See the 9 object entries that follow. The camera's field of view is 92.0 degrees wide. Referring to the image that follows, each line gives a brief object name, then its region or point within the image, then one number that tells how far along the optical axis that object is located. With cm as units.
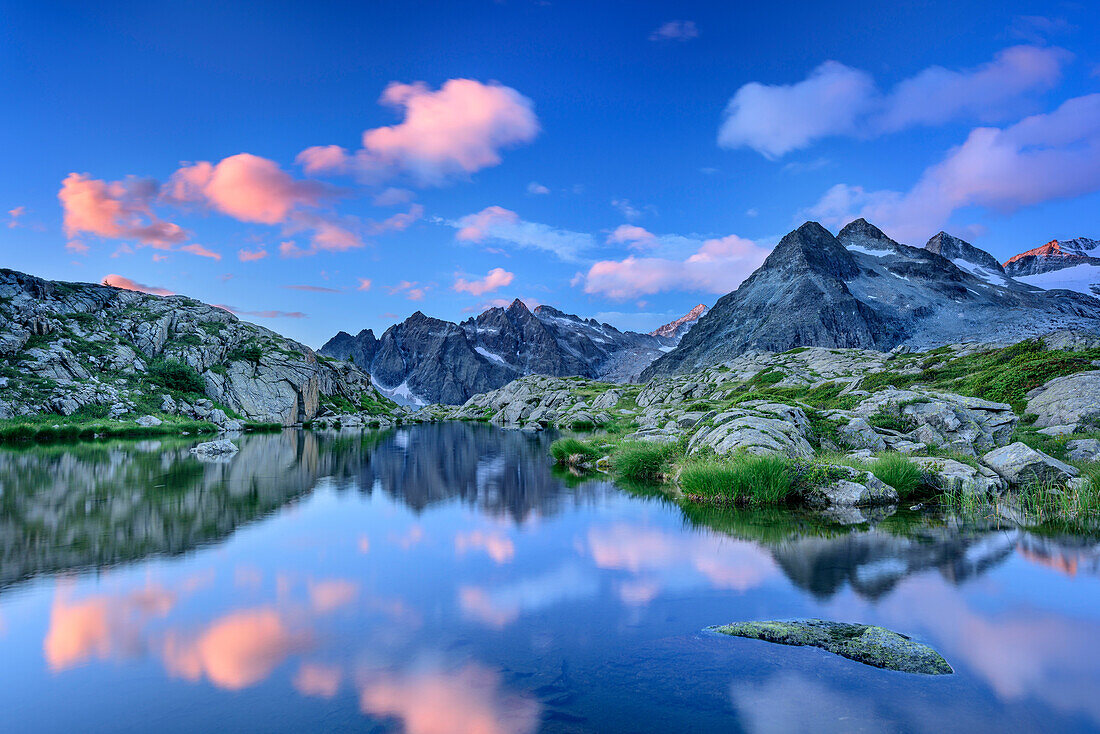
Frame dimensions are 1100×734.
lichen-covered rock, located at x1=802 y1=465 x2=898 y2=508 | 2206
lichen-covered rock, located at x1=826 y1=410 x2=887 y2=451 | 3055
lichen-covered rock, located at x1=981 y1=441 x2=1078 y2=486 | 2138
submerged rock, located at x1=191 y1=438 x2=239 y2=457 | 4450
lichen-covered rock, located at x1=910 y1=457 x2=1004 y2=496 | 2170
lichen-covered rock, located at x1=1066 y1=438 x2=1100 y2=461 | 2452
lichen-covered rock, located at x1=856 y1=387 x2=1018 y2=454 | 2920
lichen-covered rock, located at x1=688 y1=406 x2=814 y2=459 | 2691
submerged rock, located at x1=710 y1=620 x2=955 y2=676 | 895
